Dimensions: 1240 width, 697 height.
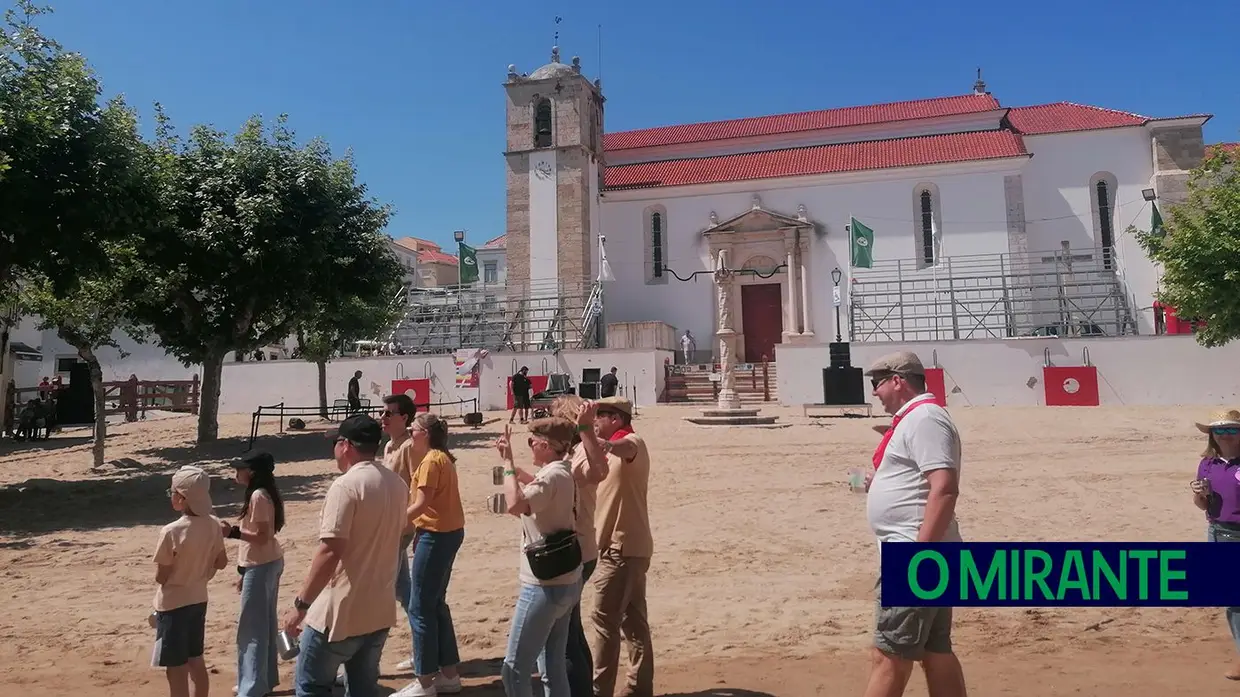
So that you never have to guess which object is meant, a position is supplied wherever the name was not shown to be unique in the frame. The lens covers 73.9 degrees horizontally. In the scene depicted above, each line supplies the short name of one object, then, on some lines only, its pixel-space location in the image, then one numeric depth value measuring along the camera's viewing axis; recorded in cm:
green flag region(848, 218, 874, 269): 2830
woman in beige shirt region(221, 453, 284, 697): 438
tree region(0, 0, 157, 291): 1109
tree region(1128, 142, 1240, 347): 1714
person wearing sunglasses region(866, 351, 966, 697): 318
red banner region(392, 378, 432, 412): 2697
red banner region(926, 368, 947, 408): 2308
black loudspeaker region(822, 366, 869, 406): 2128
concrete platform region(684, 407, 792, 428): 1894
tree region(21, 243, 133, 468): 1507
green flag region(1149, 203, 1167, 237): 2434
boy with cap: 412
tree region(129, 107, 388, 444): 1611
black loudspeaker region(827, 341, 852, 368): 2214
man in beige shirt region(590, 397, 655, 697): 437
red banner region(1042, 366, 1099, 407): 2298
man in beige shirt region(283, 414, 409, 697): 337
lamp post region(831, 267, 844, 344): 2875
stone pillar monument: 2009
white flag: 3022
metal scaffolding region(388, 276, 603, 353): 3012
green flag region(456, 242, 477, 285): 3397
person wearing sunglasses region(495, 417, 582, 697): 367
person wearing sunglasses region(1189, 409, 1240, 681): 464
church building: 2888
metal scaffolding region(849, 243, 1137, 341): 2730
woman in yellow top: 460
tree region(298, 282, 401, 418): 2327
